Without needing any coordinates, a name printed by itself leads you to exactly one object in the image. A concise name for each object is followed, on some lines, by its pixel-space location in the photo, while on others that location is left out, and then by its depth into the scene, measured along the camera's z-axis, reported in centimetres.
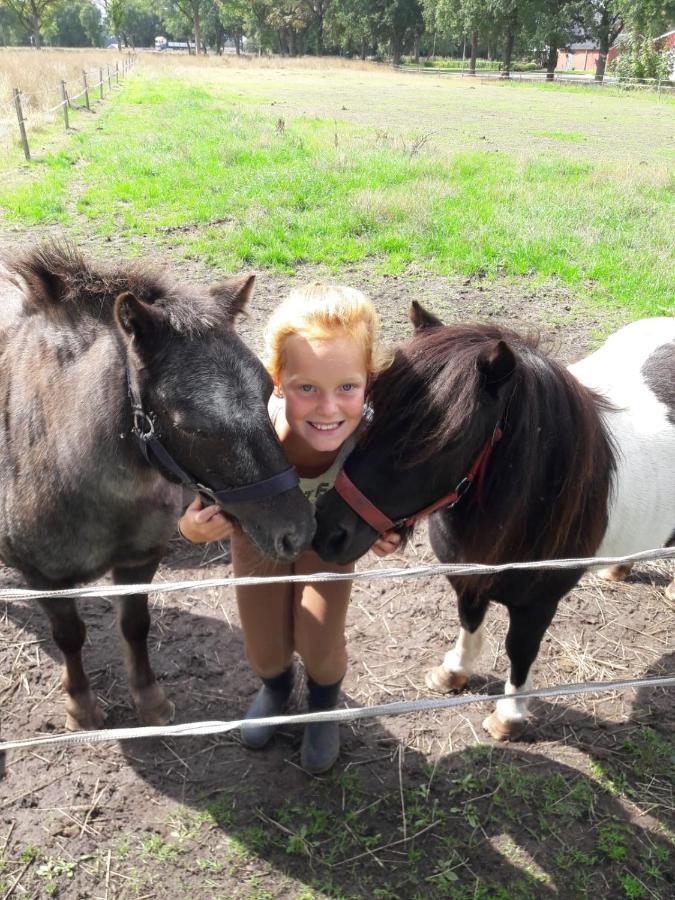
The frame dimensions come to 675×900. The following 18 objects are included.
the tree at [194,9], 6588
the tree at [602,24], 4809
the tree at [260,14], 6719
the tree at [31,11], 5087
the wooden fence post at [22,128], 1190
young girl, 181
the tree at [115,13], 6303
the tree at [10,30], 7056
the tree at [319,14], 6638
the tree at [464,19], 4772
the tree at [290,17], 6656
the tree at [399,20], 5994
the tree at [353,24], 6112
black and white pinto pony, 177
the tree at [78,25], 8488
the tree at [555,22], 4678
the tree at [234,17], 6825
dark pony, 173
